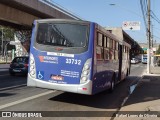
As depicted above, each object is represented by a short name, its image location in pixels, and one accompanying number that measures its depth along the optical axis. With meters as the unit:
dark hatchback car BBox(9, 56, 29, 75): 13.50
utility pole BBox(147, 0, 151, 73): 20.82
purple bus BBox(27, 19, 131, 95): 6.28
